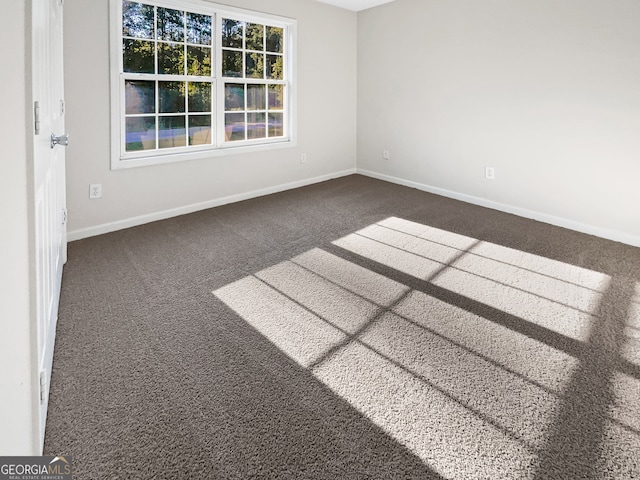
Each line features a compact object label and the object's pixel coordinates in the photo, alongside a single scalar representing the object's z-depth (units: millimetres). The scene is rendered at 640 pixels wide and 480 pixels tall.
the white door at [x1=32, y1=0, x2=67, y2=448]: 1556
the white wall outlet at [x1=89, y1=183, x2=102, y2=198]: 3768
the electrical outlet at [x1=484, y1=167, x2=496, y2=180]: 4789
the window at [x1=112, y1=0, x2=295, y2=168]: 3918
